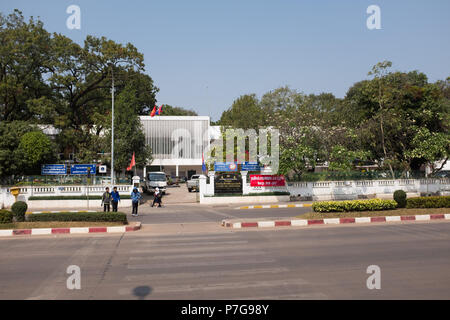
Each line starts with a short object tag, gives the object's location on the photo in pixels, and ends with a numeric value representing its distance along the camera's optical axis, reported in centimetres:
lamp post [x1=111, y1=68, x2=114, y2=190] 2854
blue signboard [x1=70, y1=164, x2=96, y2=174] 2819
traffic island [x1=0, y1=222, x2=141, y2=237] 1432
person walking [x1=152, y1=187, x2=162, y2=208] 2672
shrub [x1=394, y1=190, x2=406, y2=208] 1778
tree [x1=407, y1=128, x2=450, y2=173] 2838
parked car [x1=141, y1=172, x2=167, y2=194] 3519
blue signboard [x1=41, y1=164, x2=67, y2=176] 2803
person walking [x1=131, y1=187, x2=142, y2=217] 2078
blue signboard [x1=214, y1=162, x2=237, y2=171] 3047
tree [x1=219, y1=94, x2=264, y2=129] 4813
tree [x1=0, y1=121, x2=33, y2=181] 2602
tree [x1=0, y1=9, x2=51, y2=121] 3297
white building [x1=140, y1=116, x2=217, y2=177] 5984
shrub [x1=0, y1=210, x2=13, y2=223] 1472
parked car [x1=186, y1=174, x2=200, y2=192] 3859
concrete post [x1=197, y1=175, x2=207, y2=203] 2909
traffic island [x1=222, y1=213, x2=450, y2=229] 1578
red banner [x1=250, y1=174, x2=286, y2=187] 2945
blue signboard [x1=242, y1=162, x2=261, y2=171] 3067
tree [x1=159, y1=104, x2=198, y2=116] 7815
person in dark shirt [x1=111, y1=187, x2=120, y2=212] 1925
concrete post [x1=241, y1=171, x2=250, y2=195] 2934
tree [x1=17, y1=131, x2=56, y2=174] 2742
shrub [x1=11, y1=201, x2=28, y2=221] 1518
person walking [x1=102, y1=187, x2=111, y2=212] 1919
